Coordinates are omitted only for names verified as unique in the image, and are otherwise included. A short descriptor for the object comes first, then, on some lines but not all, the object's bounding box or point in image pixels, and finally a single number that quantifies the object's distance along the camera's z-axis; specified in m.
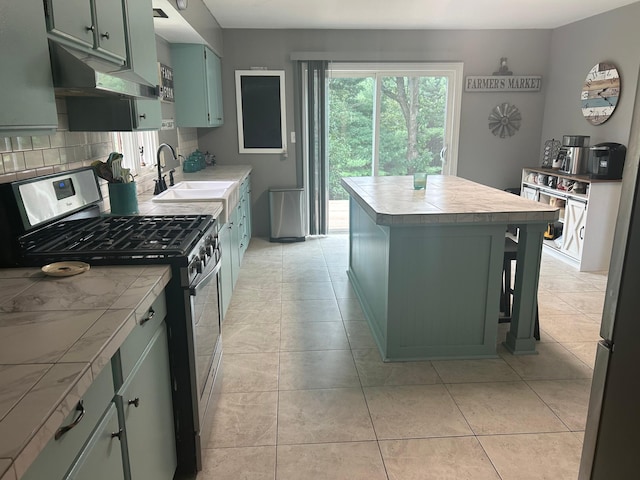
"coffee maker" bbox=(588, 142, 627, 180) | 4.55
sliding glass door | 5.88
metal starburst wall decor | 6.00
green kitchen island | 2.69
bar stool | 3.07
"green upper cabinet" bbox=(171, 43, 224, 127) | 4.59
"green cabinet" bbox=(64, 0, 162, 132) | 2.31
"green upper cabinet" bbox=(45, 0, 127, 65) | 1.57
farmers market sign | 5.87
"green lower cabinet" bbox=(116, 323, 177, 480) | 1.36
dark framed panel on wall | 5.72
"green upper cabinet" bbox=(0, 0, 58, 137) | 1.28
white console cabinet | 4.54
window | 3.14
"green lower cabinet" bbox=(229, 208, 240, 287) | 3.90
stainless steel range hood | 1.55
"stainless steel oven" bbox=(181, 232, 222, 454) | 1.83
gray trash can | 5.77
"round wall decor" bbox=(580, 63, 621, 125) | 4.79
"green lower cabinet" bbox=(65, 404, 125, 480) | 1.05
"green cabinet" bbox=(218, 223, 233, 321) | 3.26
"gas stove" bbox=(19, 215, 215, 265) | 1.74
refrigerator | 1.17
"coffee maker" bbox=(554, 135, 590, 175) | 4.92
